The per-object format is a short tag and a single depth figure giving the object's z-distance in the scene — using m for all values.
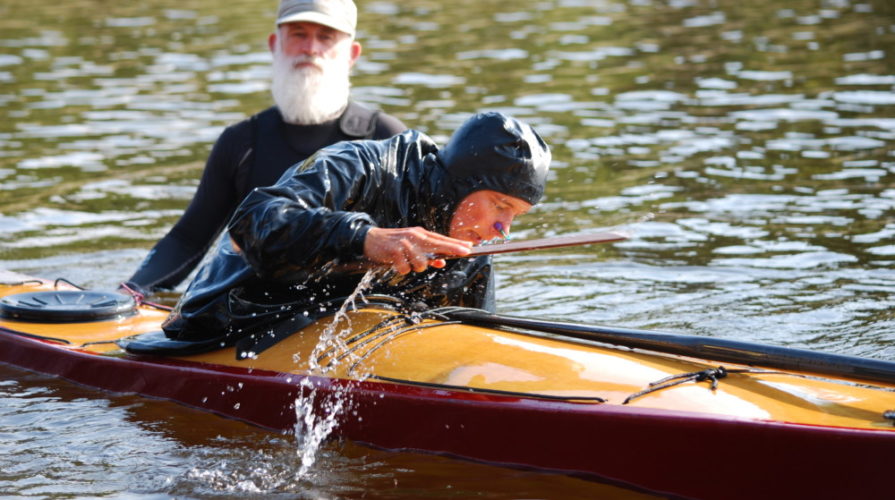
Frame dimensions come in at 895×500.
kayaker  7.34
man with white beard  11.60
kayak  6.59
